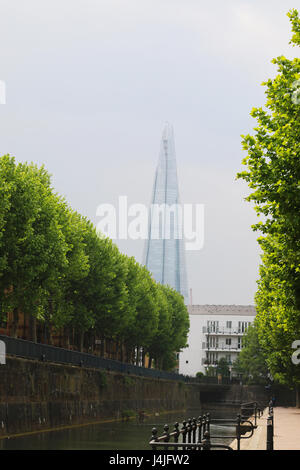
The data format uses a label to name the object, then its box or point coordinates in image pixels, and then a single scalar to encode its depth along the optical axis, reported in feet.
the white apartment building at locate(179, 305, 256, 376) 571.28
